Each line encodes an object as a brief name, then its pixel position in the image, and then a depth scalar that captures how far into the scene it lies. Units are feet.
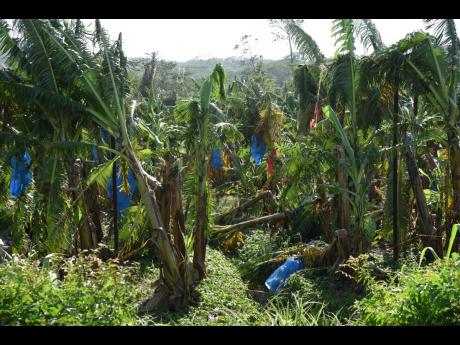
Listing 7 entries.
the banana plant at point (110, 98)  27.12
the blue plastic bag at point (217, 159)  55.31
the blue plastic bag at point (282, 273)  33.94
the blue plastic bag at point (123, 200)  43.83
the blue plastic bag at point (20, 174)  28.36
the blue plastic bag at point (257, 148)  50.69
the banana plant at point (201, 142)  32.17
